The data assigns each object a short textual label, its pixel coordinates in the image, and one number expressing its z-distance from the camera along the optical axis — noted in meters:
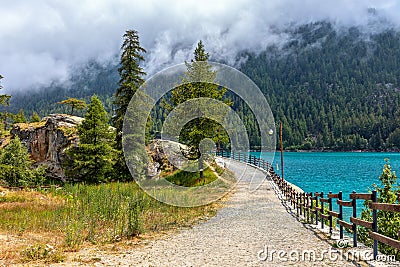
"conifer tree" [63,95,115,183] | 26.67
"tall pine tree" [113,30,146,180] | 27.45
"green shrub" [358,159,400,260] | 15.29
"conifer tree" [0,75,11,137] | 23.00
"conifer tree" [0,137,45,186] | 27.81
